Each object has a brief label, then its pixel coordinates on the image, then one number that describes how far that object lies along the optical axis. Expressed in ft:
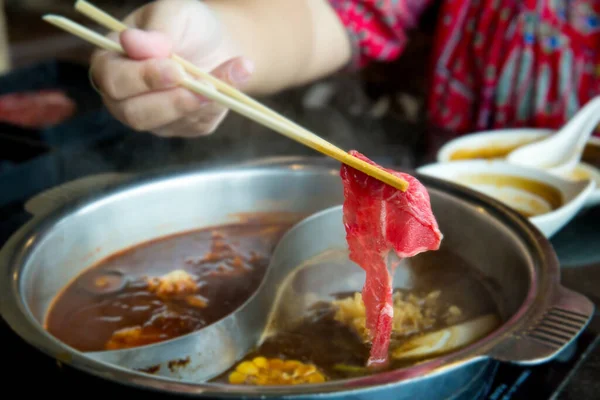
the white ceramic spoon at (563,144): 2.92
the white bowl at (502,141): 2.90
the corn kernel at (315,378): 2.11
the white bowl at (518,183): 2.62
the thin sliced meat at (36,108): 4.03
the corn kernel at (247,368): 2.15
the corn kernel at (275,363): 2.16
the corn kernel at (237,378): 2.13
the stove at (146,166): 2.21
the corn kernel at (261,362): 2.16
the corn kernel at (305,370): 2.13
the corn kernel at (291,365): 2.15
